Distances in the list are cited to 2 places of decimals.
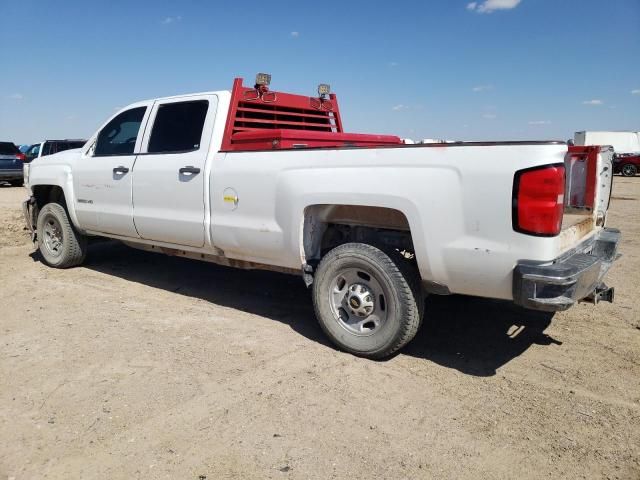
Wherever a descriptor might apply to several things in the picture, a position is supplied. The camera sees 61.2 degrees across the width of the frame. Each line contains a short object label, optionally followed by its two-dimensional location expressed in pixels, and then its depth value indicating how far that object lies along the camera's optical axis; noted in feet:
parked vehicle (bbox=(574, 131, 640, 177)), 128.47
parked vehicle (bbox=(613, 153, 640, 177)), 99.06
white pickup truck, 10.48
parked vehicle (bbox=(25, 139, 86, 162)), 50.80
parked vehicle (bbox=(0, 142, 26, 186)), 61.36
